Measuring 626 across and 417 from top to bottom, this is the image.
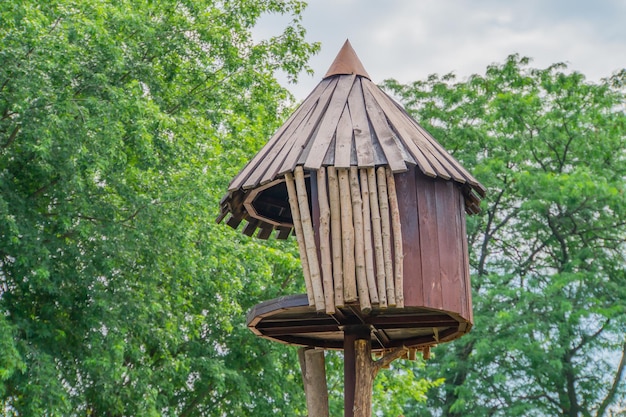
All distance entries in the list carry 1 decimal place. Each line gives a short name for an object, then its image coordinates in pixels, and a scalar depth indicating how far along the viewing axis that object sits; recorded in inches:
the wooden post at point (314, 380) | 687.7
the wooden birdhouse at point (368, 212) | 550.3
